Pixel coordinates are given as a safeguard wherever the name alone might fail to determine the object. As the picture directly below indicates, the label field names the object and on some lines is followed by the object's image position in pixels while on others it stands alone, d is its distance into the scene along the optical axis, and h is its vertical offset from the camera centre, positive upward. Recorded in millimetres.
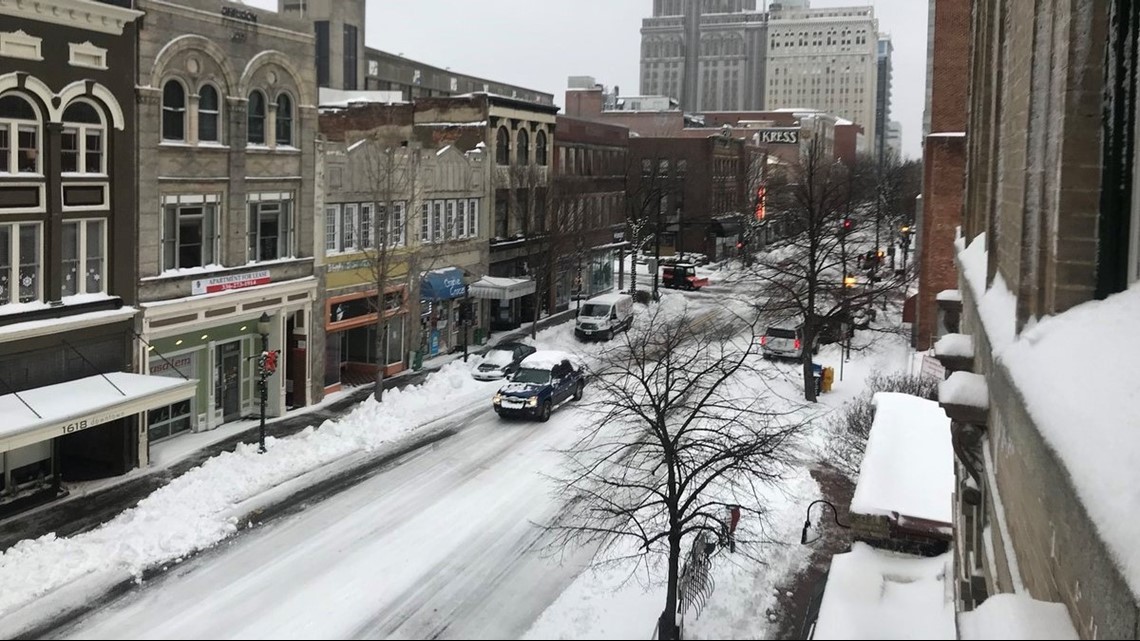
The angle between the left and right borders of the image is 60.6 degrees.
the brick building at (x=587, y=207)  47500 +1754
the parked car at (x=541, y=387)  28625 -4498
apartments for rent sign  26219 -1412
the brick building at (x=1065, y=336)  3424 -452
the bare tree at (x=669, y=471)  16047 -4916
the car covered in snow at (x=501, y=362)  34906 -4518
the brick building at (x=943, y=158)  32875 +2991
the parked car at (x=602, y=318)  43375 -3552
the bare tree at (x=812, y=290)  33000 -1704
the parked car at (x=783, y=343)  39094 -4015
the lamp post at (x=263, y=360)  24391 -3347
